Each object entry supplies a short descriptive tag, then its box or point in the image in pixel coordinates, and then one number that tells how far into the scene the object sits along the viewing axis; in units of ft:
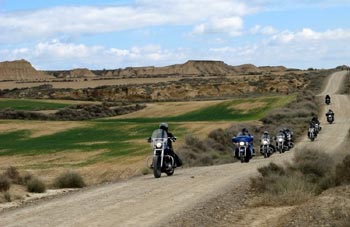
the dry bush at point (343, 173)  56.85
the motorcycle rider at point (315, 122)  159.74
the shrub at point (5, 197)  69.00
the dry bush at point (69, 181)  88.69
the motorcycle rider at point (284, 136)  129.44
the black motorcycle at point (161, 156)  77.77
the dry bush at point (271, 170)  65.82
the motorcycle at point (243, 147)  101.24
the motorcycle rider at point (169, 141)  79.71
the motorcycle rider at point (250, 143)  102.89
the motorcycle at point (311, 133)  154.97
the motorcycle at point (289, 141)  132.72
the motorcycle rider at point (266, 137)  116.57
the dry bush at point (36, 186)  79.00
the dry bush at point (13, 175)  85.37
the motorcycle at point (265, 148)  115.14
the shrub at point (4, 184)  76.39
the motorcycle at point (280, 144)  127.34
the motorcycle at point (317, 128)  160.22
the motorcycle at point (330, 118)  201.16
